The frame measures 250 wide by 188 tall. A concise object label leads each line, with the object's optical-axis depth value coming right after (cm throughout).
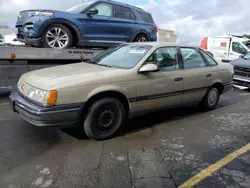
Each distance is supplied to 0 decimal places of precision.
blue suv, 581
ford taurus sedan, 325
